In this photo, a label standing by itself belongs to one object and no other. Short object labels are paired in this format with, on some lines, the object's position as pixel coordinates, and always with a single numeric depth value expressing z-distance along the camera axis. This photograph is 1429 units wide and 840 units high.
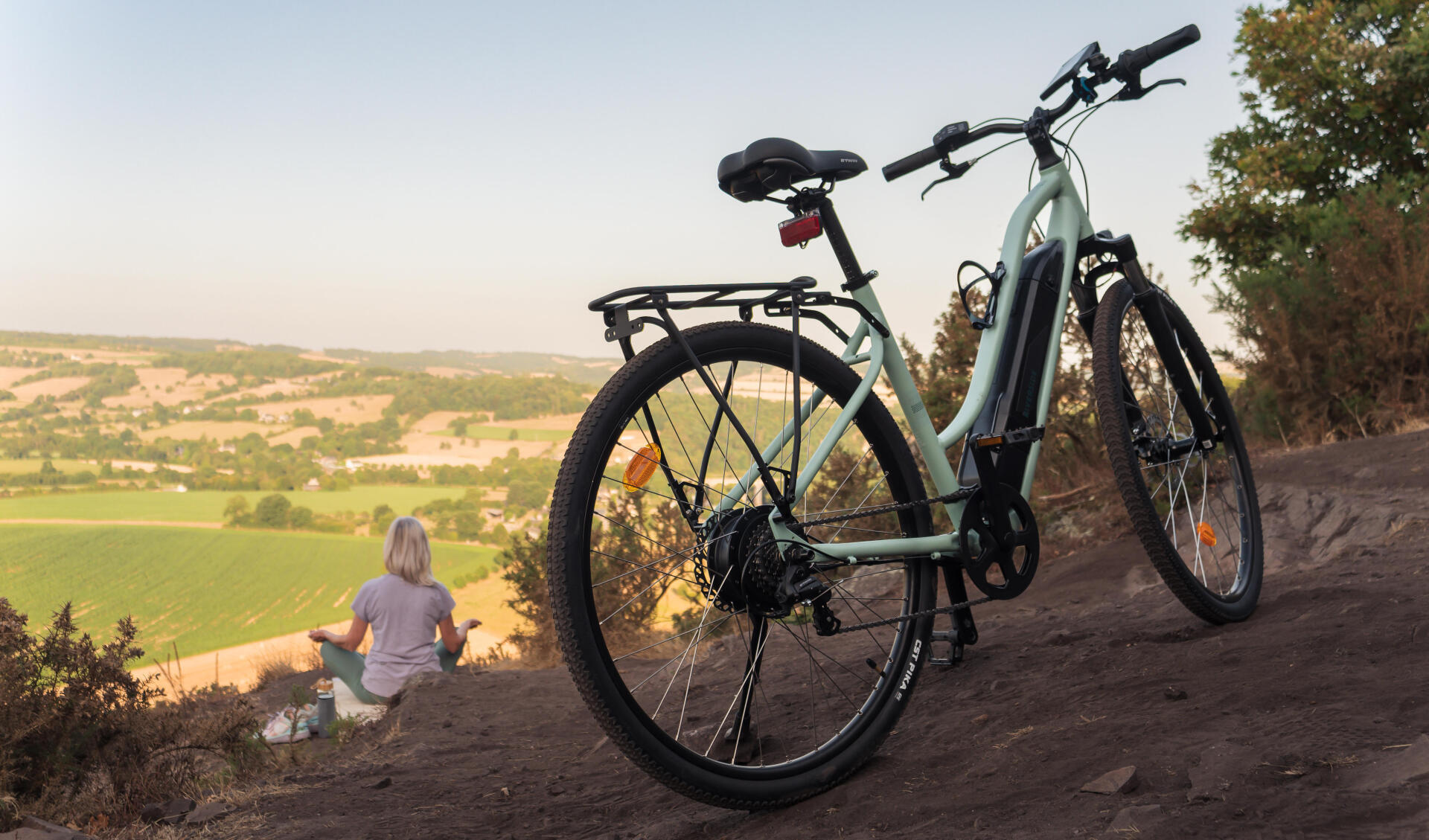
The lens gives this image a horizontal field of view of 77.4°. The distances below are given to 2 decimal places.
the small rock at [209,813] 2.75
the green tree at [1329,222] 7.30
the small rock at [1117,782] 1.72
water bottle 4.55
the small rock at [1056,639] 3.19
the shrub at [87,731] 3.26
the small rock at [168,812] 2.87
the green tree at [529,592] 8.70
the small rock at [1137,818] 1.52
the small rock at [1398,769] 1.51
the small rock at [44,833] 2.51
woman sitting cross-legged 5.04
